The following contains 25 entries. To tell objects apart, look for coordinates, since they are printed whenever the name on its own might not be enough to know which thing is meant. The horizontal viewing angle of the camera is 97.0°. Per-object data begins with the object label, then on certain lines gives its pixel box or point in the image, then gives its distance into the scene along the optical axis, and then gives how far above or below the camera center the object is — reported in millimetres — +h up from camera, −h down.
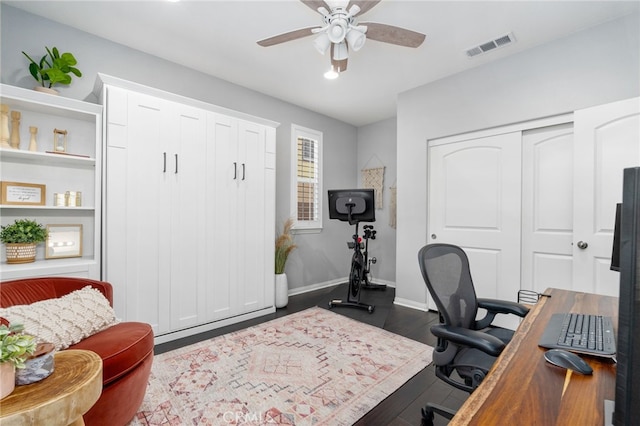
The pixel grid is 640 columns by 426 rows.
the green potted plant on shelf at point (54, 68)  2268 +1154
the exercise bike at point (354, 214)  3725 -19
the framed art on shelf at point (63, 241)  2346 -274
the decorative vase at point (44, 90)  2229 +946
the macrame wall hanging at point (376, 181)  4891 +567
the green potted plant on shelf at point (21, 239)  2092 -226
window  4297 +544
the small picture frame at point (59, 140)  2391 +592
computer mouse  818 -441
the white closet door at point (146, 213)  2438 -26
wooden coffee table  912 -651
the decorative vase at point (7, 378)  958 -585
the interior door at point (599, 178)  2271 +312
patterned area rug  1694 -1208
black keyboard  937 -447
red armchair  1433 -765
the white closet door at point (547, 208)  2650 +63
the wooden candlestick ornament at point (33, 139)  2238 +558
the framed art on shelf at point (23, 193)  2165 +122
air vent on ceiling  2625 +1633
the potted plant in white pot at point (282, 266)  3602 -706
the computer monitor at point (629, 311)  442 -153
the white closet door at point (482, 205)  2955 +94
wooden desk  642 -464
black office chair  1305 -559
